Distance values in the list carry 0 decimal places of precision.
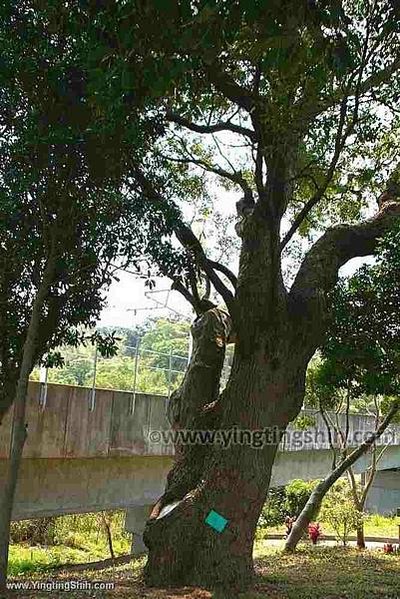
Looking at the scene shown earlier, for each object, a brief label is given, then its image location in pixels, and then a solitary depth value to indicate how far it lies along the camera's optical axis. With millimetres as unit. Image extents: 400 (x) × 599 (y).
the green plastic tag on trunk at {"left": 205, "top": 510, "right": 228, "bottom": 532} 6059
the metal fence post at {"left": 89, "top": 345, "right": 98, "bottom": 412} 8602
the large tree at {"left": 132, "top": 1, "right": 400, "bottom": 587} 5375
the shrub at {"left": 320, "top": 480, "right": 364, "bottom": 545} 11711
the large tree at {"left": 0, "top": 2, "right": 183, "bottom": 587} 4828
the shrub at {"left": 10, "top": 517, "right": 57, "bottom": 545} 14914
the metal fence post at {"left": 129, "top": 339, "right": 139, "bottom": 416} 9516
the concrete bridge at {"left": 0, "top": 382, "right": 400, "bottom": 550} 7879
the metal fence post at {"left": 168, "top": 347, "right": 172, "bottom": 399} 10611
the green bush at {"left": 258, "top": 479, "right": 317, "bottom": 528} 16630
